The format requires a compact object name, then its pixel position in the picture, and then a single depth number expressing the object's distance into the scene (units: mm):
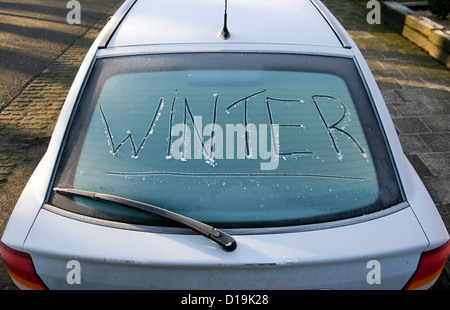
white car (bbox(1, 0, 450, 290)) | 1388
